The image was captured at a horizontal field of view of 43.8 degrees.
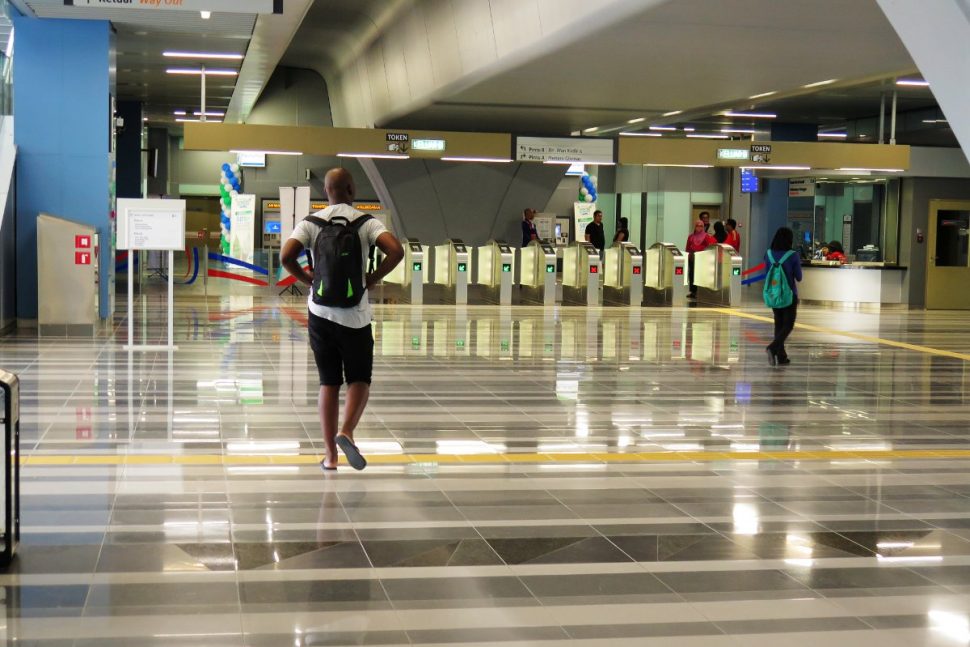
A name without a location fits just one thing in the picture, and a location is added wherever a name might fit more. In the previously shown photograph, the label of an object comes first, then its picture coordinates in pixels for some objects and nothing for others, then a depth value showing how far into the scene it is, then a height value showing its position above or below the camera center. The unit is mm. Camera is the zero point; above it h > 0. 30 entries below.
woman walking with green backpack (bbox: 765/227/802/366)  13406 -824
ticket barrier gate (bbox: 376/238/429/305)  22922 -985
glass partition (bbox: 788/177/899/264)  25719 +390
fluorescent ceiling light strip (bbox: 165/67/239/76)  22942 +2987
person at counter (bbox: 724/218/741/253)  25516 -7
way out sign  14109 +2608
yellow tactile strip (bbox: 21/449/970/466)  7309 -1429
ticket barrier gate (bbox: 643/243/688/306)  24188 -863
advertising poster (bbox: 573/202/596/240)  40031 +604
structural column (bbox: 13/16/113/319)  15891 +1284
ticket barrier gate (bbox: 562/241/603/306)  23766 -841
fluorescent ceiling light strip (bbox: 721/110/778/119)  28312 +2862
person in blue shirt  25688 +70
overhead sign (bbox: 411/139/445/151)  23297 +1640
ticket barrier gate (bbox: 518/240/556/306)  24844 -771
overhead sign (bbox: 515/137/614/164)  23719 +1636
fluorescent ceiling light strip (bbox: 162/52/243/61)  20156 +2884
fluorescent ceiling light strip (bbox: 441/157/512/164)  23673 +1418
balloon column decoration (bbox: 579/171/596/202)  40156 +1438
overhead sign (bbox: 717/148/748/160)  24312 +1659
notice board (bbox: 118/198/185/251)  13336 +21
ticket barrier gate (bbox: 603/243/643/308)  24188 -875
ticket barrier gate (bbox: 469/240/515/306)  23459 -807
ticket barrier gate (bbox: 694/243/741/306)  24234 -821
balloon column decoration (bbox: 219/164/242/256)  36156 +1189
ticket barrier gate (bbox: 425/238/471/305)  23156 -847
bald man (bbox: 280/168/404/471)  6902 -600
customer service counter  24703 -946
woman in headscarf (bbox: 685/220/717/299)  25594 -165
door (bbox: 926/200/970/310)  25062 -350
